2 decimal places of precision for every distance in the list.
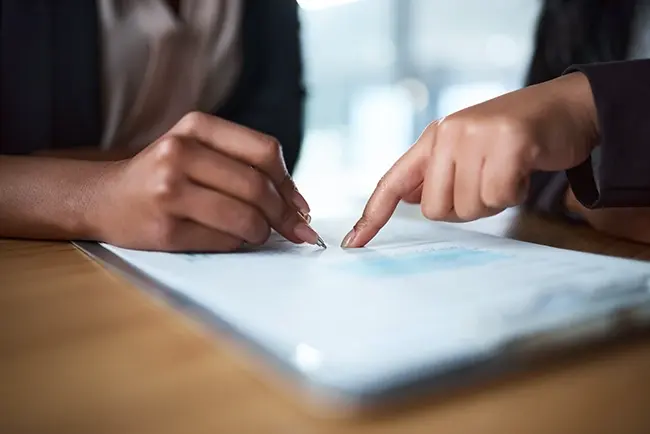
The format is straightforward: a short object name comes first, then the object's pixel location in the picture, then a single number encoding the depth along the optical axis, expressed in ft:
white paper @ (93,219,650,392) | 0.78
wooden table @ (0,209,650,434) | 0.68
